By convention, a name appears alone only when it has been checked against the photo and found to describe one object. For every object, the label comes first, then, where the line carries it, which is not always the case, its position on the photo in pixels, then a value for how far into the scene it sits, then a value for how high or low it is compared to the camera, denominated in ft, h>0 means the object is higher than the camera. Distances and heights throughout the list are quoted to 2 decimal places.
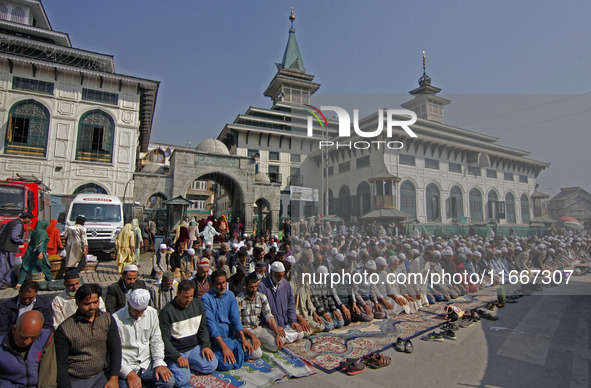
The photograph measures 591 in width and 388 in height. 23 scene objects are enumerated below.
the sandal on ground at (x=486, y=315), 19.37 -5.66
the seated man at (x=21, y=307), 10.93 -3.21
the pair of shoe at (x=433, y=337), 15.84 -5.83
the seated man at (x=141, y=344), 10.61 -4.45
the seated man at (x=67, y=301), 11.46 -3.10
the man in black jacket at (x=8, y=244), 23.41 -1.92
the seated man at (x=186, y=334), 11.52 -4.52
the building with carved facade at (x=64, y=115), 59.11 +21.74
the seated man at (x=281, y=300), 15.57 -4.02
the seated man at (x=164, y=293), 14.97 -3.55
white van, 34.73 +0.35
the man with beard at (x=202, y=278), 16.29 -3.04
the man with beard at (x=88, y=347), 9.18 -3.95
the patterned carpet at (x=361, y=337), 13.88 -5.99
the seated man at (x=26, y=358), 8.72 -4.05
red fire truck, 30.14 +1.92
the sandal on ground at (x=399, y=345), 14.48 -5.73
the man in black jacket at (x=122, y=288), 13.60 -3.08
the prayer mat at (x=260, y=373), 11.37 -5.98
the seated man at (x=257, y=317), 14.10 -4.55
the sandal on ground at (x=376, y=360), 12.81 -5.78
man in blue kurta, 12.75 -4.53
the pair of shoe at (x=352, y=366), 12.30 -5.82
